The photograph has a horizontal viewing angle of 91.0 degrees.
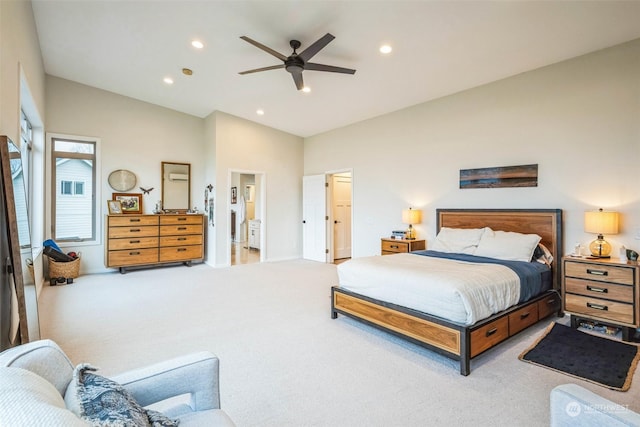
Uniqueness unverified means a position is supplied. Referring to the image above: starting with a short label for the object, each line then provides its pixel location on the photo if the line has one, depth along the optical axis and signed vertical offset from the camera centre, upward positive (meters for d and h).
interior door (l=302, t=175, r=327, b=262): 7.20 -0.12
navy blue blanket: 3.12 -0.62
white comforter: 2.48 -0.63
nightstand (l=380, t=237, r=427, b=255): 5.09 -0.53
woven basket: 5.09 -0.94
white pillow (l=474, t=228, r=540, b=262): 3.66 -0.38
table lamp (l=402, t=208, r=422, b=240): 5.28 -0.07
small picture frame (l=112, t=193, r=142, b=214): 6.14 +0.21
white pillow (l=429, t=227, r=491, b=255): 4.14 -0.36
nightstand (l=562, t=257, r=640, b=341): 2.98 -0.78
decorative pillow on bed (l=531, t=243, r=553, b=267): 3.78 -0.49
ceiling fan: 3.27 +1.70
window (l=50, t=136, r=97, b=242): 5.63 +0.42
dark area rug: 2.37 -1.21
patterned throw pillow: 0.83 -0.54
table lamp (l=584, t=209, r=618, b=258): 3.29 -0.13
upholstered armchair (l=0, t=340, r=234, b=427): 0.63 -0.54
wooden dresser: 5.76 -0.54
